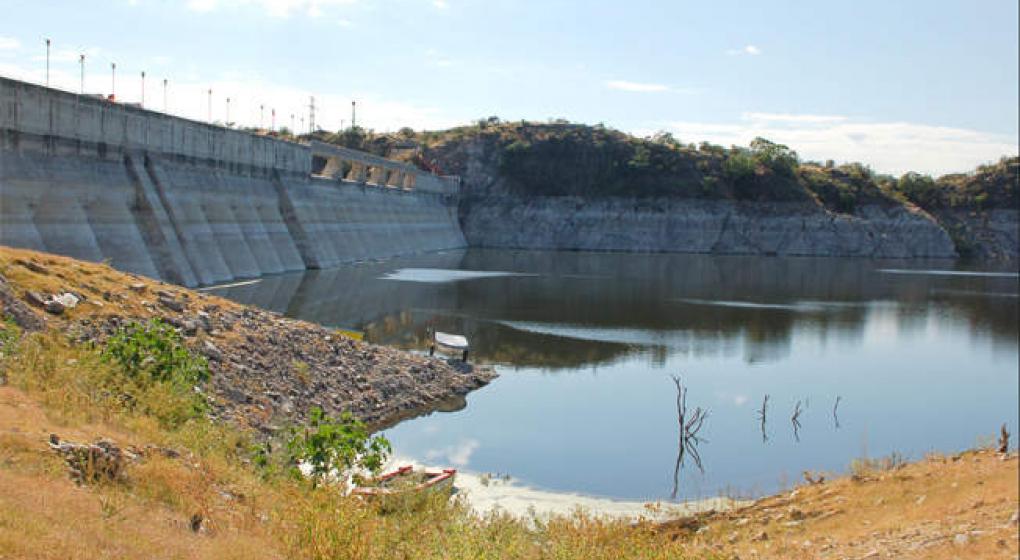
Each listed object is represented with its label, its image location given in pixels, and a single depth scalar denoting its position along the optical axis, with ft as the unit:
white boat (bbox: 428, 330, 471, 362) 99.71
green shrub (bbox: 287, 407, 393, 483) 46.37
